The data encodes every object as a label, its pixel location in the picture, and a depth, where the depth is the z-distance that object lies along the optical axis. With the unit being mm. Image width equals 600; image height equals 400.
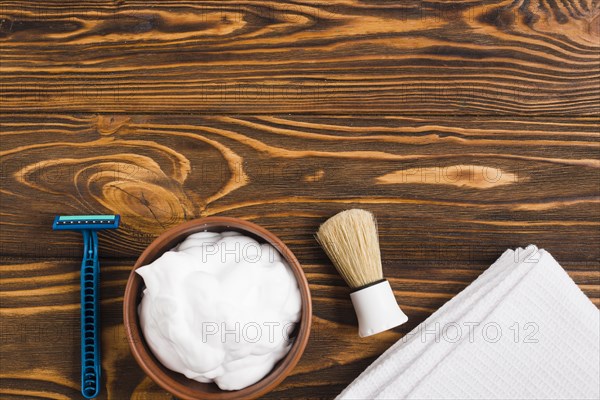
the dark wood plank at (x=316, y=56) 667
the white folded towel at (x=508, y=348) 587
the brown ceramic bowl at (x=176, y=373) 540
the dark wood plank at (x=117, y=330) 647
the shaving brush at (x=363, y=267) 598
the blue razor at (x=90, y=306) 616
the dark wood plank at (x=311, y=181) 658
